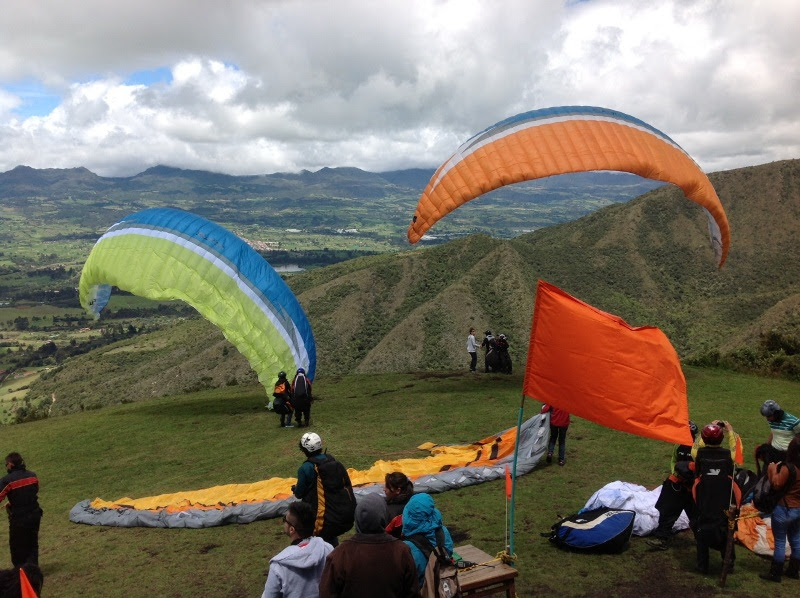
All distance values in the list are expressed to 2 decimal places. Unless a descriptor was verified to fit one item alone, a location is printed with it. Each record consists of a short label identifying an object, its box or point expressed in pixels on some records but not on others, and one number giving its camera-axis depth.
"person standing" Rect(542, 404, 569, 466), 10.59
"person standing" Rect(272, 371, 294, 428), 15.10
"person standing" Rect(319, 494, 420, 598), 4.03
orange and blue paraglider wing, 13.77
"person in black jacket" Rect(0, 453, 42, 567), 7.58
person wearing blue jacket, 4.87
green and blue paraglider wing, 15.88
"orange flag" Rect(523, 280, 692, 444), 7.01
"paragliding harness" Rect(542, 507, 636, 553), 7.51
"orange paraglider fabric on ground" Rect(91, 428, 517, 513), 9.99
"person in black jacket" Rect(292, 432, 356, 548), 6.10
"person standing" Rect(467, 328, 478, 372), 21.20
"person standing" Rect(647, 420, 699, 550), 7.63
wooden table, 5.54
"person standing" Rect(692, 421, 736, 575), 6.87
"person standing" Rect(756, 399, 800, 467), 7.35
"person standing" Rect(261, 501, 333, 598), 4.46
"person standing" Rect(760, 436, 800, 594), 6.63
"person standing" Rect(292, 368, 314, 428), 14.82
